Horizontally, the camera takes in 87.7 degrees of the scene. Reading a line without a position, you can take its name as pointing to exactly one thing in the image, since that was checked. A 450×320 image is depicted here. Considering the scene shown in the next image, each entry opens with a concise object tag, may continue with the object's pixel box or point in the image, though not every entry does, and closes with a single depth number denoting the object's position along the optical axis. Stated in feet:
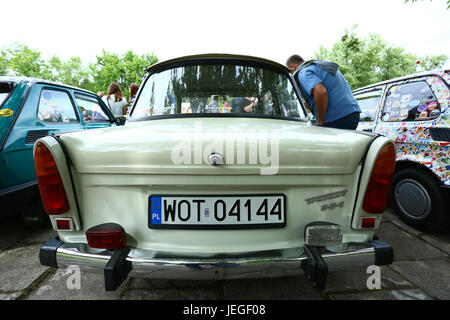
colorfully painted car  8.30
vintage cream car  4.07
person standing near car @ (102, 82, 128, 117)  19.16
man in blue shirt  9.27
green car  7.84
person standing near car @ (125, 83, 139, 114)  19.91
